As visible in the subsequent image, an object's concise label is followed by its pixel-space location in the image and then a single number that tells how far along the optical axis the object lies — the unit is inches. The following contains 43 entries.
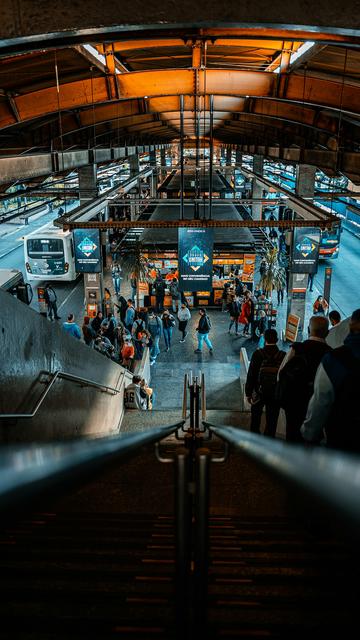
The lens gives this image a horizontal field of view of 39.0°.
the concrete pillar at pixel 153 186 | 1203.6
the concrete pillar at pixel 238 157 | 1273.4
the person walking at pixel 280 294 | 743.4
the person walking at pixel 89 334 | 502.6
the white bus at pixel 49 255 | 828.0
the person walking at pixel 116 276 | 804.6
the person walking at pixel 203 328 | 546.9
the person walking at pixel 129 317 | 556.7
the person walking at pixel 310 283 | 791.6
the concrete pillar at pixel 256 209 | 964.6
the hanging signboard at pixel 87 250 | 513.0
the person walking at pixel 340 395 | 112.4
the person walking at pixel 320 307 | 589.6
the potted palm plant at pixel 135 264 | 661.3
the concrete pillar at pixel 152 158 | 1237.1
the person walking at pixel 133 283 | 697.2
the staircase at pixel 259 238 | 708.2
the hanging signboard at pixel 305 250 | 494.3
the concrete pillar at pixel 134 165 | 963.5
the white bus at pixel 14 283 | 618.9
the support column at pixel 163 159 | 1473.1
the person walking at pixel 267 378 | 205.5
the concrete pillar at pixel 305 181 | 599.5
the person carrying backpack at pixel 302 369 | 150.3
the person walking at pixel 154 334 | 548.7
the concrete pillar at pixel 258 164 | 954.3
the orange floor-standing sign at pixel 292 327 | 543.5
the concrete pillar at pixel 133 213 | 957.2
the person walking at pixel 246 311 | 613.5
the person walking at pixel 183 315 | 597.9
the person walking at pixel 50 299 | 677.9
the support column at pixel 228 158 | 1474.9
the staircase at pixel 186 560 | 43.9
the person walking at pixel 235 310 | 629.3
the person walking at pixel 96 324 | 551.0
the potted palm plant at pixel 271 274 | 707.6
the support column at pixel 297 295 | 615.8
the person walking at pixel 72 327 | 474.9
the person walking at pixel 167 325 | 582.2
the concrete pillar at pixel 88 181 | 654.5
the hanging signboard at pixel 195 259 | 411.8
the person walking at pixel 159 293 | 713.0
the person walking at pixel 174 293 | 733.9
